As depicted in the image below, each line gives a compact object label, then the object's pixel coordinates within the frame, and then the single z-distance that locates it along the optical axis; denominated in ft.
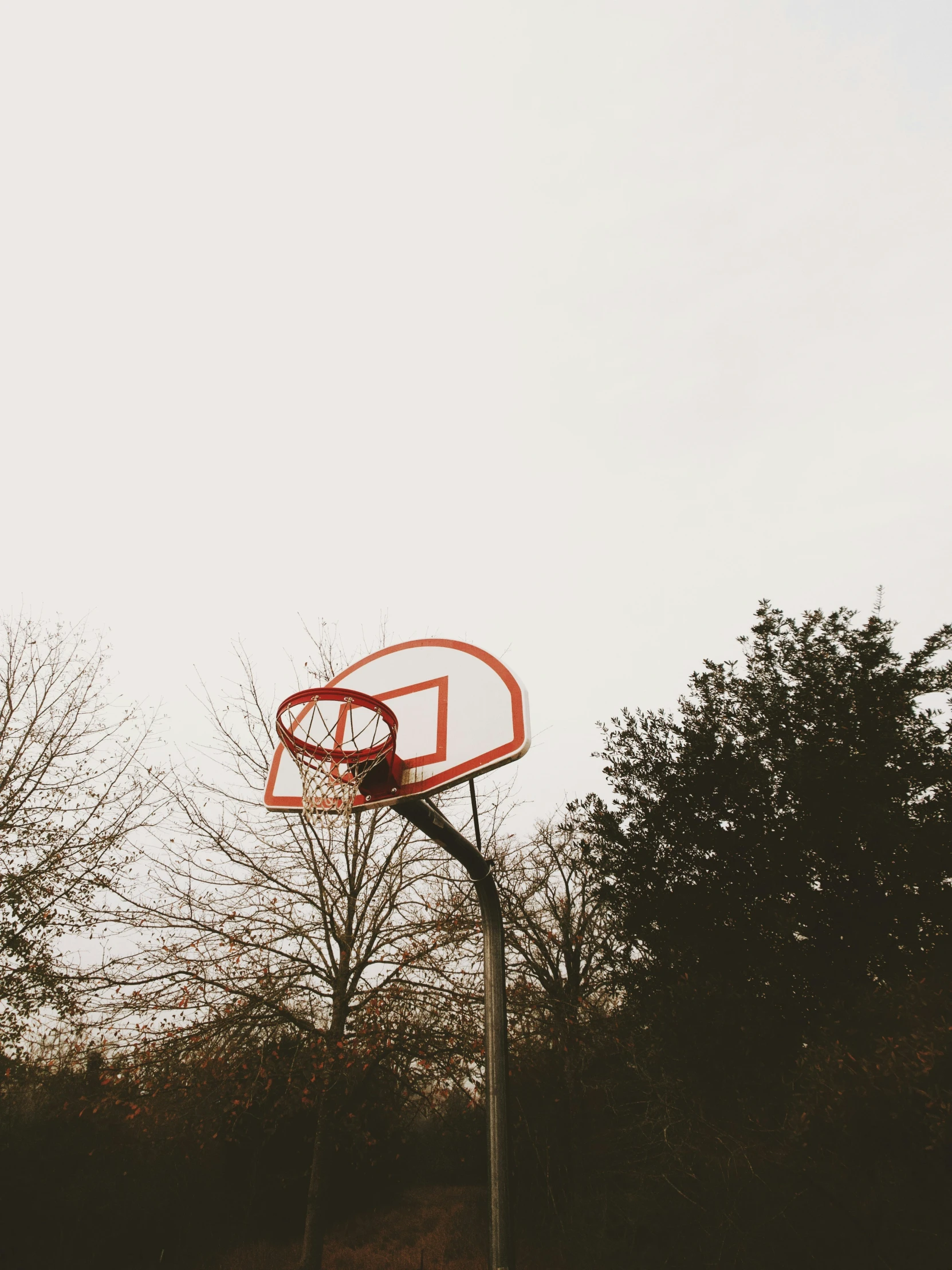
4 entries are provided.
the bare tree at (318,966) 27.30
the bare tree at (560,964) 37.50
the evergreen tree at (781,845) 27.68
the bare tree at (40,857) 29.37
